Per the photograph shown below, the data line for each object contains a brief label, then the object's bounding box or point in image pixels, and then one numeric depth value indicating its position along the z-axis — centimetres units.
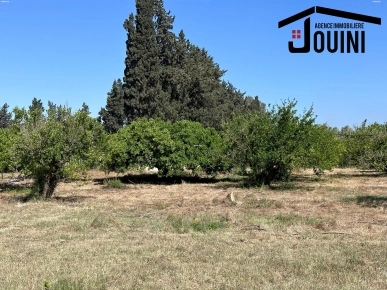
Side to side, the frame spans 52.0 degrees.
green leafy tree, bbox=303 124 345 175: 2136
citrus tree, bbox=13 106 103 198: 1483
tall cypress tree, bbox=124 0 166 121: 4272
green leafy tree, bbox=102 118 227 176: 2633
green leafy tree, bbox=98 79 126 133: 5850
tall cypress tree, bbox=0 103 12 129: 8300
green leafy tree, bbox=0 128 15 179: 1994
